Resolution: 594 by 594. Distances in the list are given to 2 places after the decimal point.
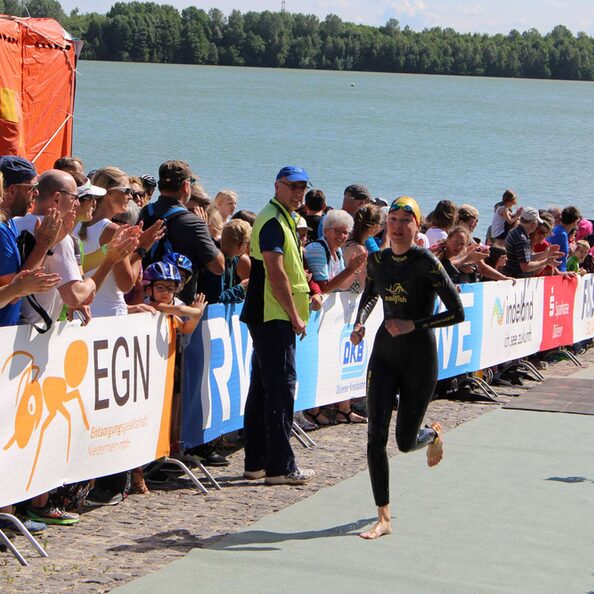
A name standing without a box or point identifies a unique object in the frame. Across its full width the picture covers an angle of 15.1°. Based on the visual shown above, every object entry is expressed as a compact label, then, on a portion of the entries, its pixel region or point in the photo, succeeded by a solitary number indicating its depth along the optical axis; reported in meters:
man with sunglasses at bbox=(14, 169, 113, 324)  12.00
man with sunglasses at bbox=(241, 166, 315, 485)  14.61
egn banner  11.64
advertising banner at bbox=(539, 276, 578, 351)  27.12
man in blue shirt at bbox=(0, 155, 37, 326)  11.52
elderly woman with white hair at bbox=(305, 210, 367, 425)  17.73
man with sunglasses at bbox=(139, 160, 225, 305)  14.95
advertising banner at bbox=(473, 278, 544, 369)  23.73
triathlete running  12.83
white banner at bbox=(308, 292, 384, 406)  18.37
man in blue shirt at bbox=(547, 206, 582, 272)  28.88
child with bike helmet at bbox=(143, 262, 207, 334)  14.44
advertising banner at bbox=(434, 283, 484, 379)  21.85
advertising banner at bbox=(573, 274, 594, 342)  29.28
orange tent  24.21
